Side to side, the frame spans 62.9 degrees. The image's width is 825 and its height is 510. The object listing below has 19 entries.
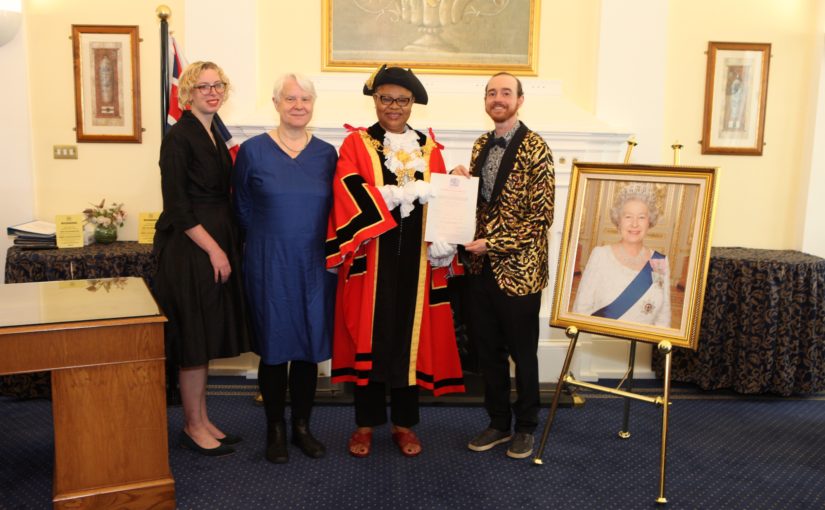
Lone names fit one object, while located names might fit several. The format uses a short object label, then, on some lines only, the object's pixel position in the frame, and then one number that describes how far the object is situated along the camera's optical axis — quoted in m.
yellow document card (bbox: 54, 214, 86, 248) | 3.78
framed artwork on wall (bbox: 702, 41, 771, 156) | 4.16
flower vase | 3.96
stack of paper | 3.77
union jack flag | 3.59
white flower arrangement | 3.98
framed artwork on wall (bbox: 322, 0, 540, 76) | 4.06
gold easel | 2.60
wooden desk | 2.25
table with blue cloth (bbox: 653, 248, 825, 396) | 3.77
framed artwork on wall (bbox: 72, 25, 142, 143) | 4.01
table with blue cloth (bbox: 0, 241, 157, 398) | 3.57
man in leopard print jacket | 2.77
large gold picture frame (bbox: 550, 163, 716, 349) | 2.66
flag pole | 3.55
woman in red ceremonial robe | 2.69
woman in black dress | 2.66
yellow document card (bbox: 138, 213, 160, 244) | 3.94
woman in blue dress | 2.68
